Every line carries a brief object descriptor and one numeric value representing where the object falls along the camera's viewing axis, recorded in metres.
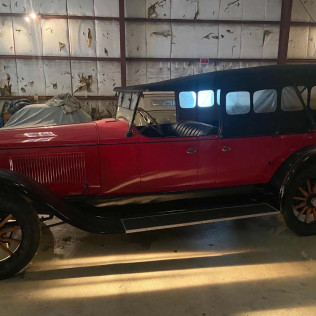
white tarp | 6.34
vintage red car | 2.66
